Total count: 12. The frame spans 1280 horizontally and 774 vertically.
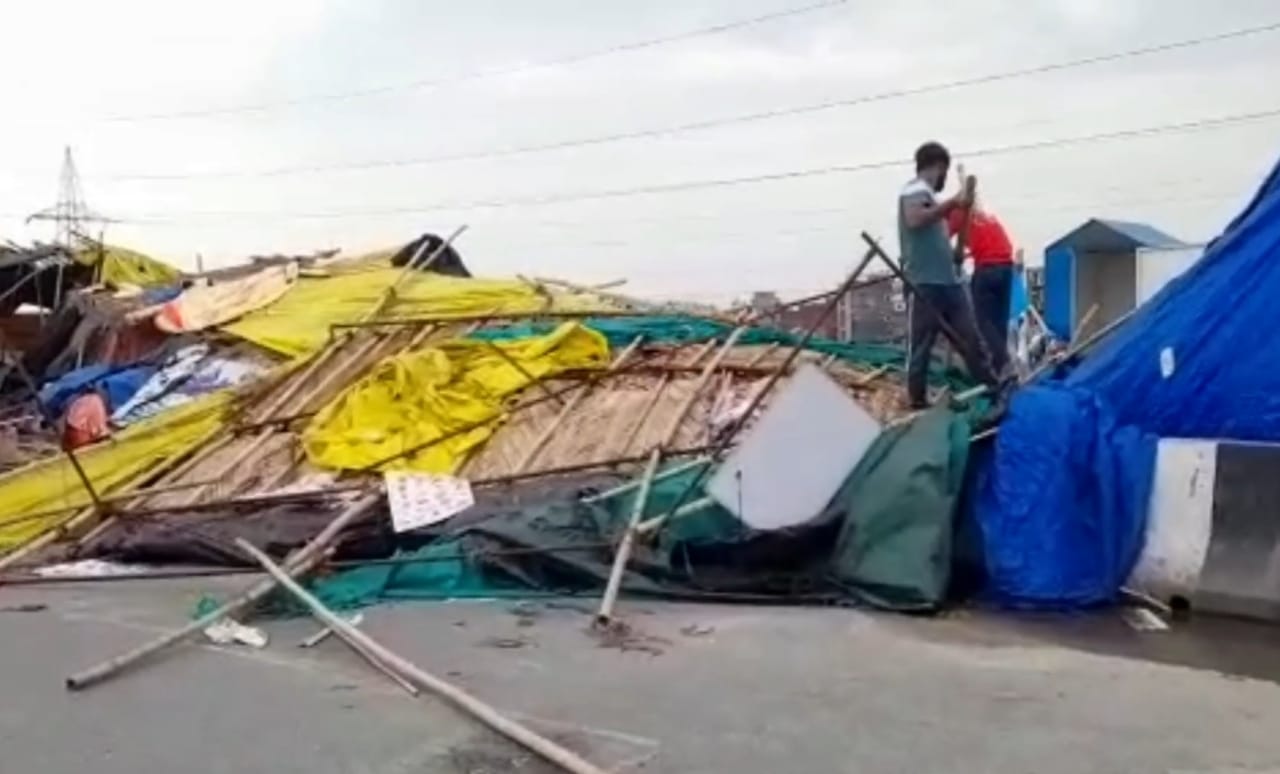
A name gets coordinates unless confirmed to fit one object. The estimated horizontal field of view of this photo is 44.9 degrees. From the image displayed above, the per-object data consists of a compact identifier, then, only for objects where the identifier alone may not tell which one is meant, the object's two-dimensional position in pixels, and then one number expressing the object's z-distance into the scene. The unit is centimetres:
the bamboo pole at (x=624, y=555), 842
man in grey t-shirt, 1073
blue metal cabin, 2008
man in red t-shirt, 1210
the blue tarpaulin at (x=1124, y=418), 893
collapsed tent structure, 928
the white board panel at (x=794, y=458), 941
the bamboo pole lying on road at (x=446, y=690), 574
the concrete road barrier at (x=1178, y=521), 892
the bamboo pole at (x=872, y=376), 1298
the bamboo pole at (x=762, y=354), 1348
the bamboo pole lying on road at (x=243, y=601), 745
